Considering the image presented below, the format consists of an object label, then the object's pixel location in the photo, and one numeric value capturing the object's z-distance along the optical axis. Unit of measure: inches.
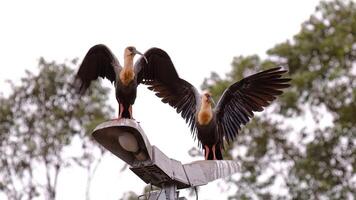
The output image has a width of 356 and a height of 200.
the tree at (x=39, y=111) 1198.9
